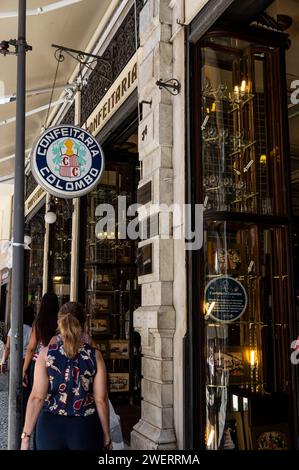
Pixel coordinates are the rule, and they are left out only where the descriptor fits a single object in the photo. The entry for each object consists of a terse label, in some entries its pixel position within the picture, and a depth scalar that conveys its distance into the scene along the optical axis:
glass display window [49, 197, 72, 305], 10.04
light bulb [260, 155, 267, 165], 5.00
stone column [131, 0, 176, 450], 4.54
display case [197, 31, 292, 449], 4.45
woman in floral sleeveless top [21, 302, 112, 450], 3.16
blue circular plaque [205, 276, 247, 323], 4.54
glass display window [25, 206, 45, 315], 13.07
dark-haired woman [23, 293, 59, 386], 4.70
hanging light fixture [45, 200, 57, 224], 10.77
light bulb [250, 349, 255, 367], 4.61
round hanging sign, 5.52
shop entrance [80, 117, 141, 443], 8.05
